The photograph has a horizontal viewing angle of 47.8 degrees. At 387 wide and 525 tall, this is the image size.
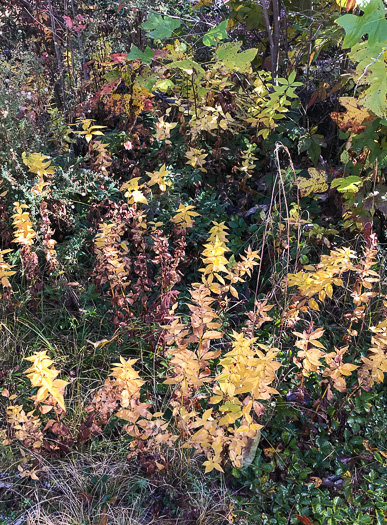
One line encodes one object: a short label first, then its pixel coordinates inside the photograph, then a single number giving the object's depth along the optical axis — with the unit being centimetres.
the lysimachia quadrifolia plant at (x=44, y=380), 143
